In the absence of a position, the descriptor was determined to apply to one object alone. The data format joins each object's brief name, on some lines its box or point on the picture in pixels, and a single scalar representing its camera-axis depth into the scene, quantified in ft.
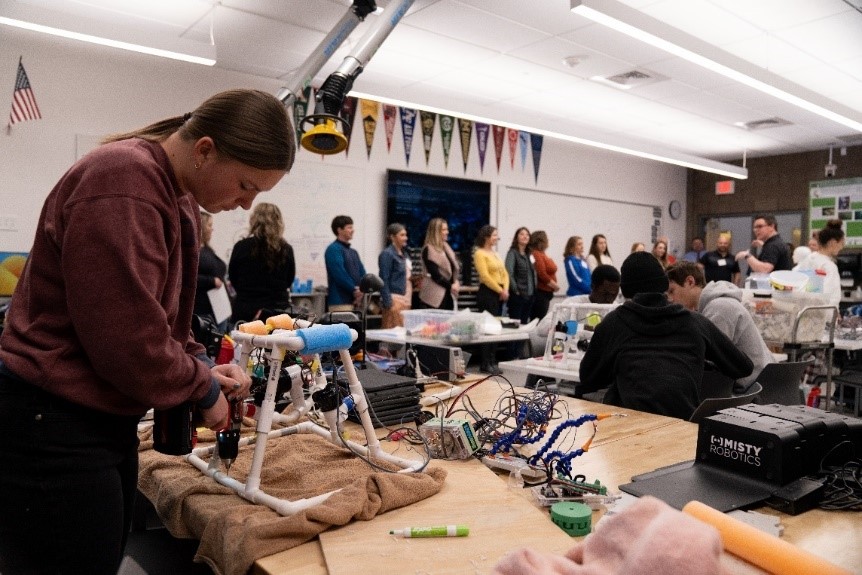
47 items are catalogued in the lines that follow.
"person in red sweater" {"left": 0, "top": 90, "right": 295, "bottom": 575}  3.15
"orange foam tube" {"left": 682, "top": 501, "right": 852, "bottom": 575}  2.34
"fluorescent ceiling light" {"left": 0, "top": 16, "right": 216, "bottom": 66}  11.48
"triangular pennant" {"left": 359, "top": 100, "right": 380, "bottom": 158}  21.43
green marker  3.71
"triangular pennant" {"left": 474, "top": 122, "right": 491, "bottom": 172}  24.64
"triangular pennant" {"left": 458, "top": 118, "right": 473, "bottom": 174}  24.09
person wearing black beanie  7.59
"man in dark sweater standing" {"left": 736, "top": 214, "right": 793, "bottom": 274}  19.90
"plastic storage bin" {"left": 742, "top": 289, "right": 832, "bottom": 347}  12.75
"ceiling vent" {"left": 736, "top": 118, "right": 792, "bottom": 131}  24.28
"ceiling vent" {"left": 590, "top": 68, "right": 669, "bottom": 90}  18.63
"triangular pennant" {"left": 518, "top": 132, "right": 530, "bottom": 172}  26.09
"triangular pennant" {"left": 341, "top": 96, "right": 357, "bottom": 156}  20.71
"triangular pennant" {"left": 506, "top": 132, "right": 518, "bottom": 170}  25.71
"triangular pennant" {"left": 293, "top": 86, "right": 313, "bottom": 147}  19.83
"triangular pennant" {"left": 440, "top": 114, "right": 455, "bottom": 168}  23.50
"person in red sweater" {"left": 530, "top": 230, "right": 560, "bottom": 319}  22.63
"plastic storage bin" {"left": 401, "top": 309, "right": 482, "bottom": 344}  12.87
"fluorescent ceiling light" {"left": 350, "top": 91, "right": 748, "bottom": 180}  17.35
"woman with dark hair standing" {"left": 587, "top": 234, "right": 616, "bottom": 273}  25.14
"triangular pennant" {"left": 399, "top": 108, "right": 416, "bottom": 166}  22.45
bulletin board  28.99
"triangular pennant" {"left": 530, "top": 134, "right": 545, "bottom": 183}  26.61
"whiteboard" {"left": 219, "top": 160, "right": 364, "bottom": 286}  19.80
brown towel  3.61
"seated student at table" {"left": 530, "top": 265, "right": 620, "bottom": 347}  12.00
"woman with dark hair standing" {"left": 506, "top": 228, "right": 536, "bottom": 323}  21.86
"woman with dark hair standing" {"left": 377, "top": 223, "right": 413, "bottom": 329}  18.44
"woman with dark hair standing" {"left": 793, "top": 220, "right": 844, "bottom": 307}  15.78
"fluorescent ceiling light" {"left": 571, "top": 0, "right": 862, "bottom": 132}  11.09
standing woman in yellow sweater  20.21
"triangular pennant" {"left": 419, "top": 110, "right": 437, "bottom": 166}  22.92
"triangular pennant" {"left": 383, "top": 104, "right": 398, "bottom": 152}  22.00
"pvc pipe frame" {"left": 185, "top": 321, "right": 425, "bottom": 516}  4.14
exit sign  32.14
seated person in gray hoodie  9.47
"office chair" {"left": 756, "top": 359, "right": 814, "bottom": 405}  8.89
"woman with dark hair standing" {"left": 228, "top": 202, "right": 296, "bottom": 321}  12.78
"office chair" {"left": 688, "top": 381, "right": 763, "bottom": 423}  6.73
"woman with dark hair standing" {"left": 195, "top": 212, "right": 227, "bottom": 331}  13.16
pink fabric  1.98
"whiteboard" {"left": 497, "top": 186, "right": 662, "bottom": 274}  26.05
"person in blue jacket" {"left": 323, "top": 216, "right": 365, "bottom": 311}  16.70
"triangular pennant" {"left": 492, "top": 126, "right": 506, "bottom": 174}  25.27
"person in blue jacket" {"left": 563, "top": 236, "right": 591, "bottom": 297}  23.11
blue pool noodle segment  4.37
